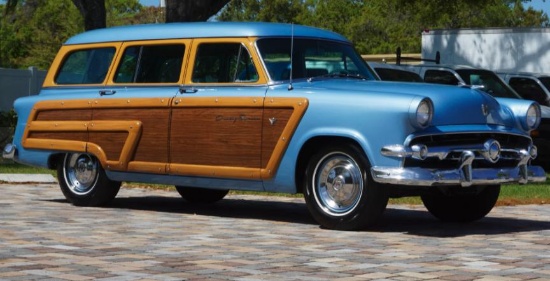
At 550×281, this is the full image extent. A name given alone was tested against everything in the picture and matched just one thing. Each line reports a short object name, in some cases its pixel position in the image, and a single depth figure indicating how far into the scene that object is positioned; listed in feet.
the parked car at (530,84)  72.49
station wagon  33.09
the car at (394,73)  63.41
